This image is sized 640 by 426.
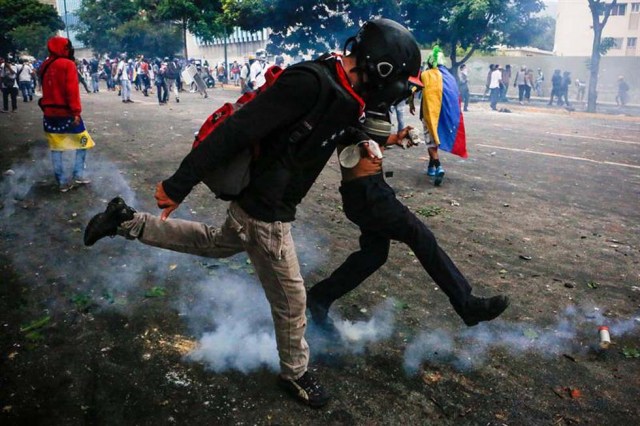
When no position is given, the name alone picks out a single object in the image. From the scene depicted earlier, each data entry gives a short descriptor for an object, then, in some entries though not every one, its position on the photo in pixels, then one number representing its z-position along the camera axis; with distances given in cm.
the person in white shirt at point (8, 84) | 1534
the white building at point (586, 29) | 4184
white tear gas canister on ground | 333
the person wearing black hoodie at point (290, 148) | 205
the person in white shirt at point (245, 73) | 2392
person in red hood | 604
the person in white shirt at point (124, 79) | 1906
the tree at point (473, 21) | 2247
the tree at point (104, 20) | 5216
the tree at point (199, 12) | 3170
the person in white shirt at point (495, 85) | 2141
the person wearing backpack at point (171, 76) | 1969
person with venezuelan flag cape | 663
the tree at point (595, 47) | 2000
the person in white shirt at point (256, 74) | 1728
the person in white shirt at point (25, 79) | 1767
